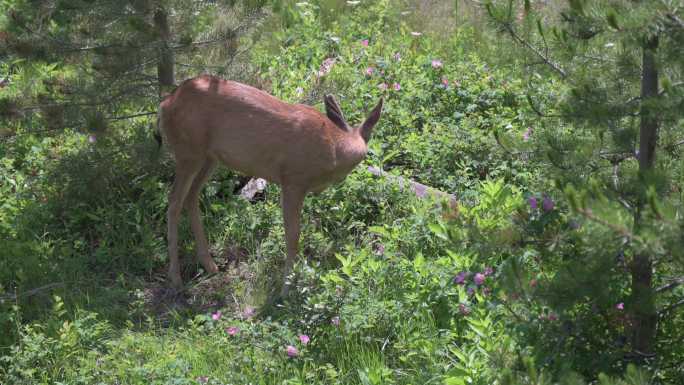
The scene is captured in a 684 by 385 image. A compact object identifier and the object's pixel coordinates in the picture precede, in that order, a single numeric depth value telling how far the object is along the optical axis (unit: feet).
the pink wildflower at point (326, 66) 60.23
